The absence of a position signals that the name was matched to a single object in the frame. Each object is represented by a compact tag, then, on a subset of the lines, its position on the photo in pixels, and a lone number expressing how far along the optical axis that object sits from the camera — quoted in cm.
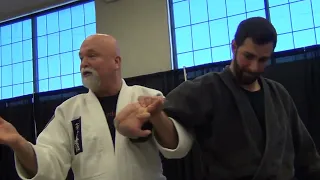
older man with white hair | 124
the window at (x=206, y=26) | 352
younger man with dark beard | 110
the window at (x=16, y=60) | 454
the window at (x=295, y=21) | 322
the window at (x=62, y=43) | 426
